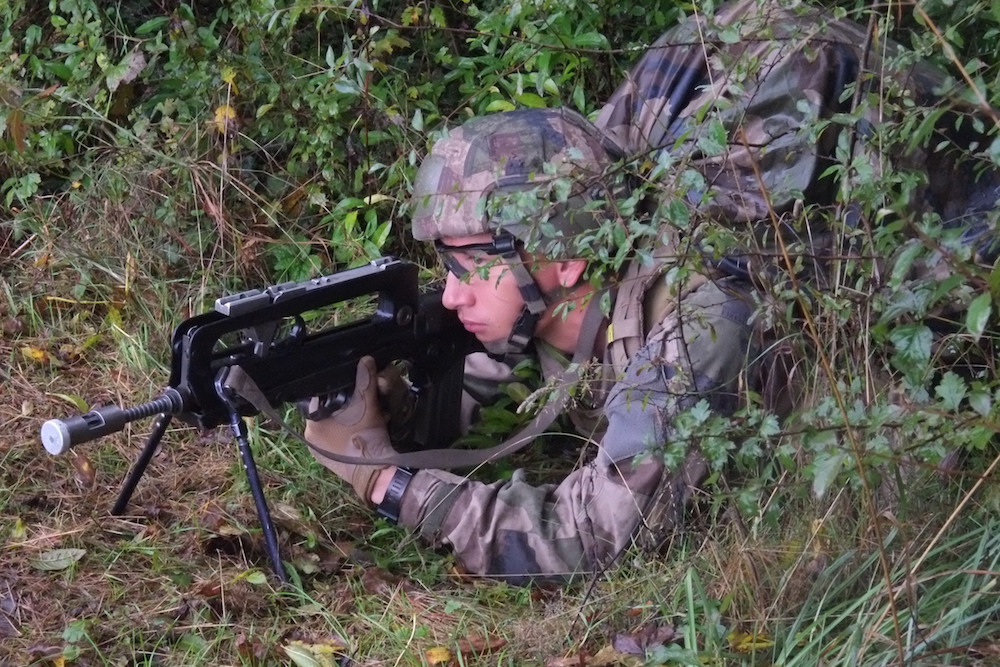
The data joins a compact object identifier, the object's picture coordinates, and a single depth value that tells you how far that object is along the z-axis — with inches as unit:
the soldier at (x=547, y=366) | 104.6
